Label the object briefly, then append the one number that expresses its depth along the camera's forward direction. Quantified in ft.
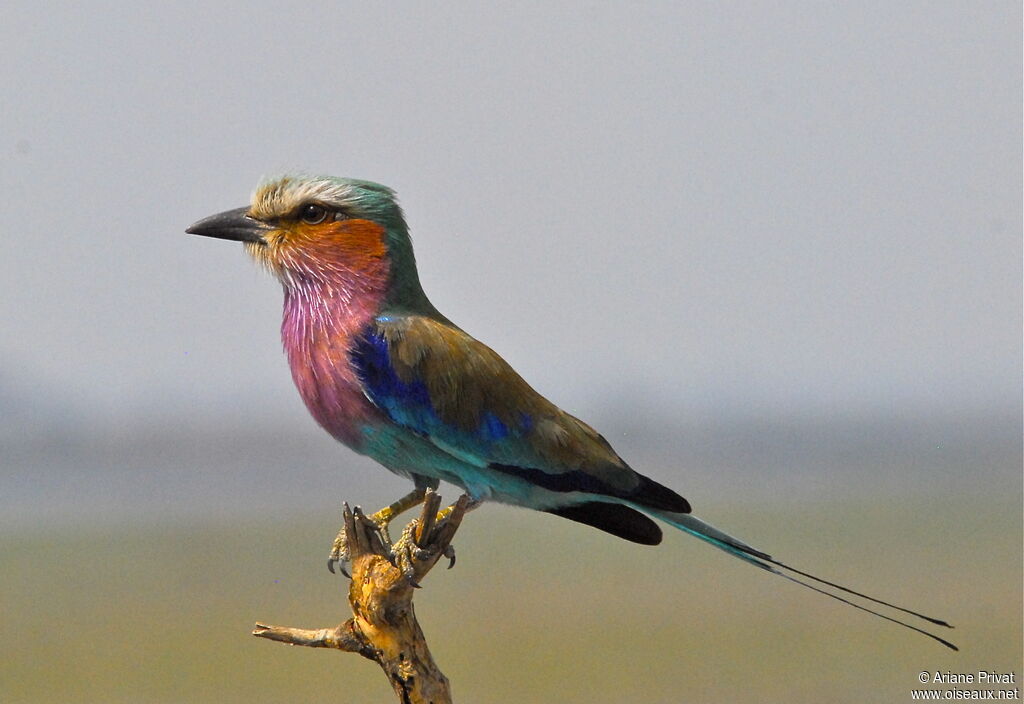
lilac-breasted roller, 31.19
